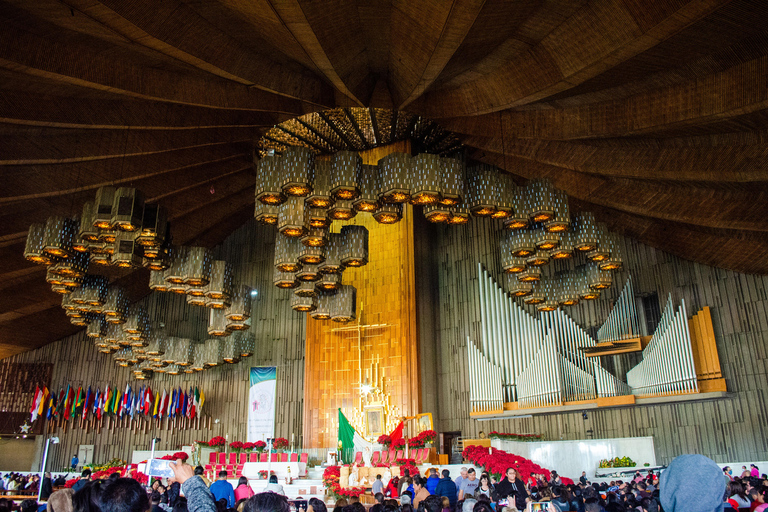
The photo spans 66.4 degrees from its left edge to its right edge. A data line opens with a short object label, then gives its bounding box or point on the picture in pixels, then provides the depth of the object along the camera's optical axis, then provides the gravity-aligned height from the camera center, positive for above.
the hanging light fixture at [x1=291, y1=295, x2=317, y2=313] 17.92 +4.09
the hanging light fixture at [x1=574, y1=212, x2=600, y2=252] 14.14 +4.74
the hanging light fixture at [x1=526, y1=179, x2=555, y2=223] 12.95 +5.06
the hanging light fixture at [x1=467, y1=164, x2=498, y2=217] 12.88 +5.25
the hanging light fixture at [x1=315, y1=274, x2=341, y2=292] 16.50 +4.34
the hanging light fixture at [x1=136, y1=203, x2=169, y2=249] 12.66 +4.55
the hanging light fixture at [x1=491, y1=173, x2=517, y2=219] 12.92 +5.14
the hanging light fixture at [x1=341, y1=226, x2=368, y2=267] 15.31 +4.89
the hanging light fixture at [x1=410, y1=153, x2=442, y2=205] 12.23 +5.23
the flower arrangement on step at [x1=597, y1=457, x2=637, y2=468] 15.40 -0.63
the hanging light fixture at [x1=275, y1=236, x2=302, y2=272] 15.05 +4.66
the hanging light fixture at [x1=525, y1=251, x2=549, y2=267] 14.61 +4.33
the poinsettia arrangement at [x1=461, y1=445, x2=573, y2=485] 9.18 -0.37
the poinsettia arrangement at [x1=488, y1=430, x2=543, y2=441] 15.45 +0.07
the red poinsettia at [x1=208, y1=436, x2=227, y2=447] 16.75 +0.06
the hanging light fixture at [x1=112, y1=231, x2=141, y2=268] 14.05 +4.47
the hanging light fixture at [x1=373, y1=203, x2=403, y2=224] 13.73 +5.14
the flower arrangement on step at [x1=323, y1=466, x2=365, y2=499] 11.95 -0.88
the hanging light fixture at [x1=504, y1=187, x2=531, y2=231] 13.16 +4.99
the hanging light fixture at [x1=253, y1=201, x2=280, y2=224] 13.33 +5.03
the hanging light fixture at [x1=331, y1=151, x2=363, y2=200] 12.48 +5.46
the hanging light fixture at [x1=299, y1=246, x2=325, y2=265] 14.86 +4.55
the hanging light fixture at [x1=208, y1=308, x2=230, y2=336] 19.84 +3.91
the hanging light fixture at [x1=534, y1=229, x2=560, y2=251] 13.85 +4.51
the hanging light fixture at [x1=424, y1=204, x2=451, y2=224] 12.88 +4.81
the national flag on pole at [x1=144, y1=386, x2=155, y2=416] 23.81 +1.68
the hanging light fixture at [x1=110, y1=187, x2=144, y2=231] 12.12 +4.67
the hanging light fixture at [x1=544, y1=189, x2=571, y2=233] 13.14 +4.77
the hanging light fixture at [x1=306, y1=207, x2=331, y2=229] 13.37 +4.92
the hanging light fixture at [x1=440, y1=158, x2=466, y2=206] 12.32 +5.22
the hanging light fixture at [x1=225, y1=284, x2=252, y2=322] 18.31 +4.19
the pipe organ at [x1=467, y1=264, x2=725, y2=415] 15.21 +2.24
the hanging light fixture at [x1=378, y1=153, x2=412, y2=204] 12.42 +5.36
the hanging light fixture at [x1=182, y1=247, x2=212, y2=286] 15.84 +4.59
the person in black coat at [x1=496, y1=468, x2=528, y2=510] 7.17 -0.59
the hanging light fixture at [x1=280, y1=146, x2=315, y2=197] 12.27 +5.45
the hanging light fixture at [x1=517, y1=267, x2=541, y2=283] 15.73 +4.24
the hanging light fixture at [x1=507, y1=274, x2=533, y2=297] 16.14 +4.01
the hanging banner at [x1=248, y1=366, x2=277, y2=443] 22.36 +1.50
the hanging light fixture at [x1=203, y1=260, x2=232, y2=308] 16.61 +4.39
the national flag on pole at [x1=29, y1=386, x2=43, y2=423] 23.53 +1.74
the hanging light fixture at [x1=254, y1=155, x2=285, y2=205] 12.33 +5.29
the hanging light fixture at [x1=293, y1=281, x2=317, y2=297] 16.75 +4.20
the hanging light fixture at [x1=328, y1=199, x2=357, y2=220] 13.41 +5.11
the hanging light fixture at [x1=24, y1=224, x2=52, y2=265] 13.20 +4.36
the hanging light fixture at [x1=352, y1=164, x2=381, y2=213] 12.93 +5.38
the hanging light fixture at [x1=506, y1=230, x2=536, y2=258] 14.06 +4.49
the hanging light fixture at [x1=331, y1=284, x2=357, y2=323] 18.23 +4.09
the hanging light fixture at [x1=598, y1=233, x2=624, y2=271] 14.73 +4.35
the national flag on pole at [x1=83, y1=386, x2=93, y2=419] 24.15 +1.78
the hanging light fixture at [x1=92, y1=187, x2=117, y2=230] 12.19 +4.76
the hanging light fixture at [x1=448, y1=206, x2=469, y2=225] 13.03 +4.81
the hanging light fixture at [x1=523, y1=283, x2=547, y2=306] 16.44 +3.85
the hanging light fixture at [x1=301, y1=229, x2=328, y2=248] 14.41 +4.82
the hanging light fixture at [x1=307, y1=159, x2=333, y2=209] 12.64 +5.35
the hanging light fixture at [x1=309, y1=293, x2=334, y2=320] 18.47 +4.09
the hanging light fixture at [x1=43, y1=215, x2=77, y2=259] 13.13 +4.53
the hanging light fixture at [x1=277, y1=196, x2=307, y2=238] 13.32 +4.96
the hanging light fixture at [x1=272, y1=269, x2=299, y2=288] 15.88 +4.24
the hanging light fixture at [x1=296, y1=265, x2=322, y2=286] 15.91 +4.38
